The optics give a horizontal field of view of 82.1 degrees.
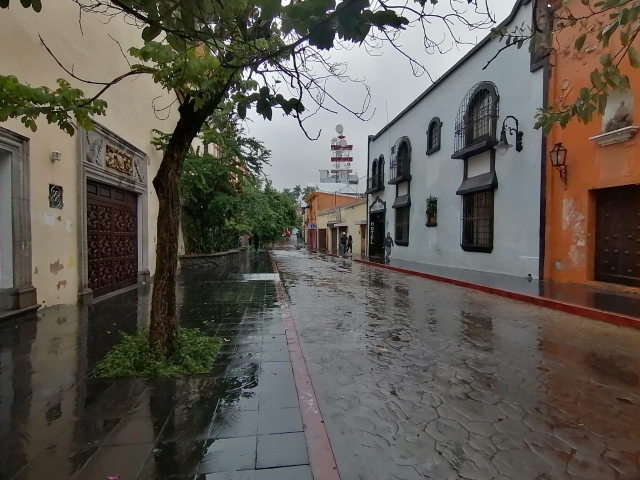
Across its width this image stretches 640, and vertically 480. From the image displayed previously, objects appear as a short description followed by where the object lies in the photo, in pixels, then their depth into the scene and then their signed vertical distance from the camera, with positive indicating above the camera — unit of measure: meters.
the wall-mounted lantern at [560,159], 9.91 +1.98
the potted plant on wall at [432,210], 16.77 +1.05
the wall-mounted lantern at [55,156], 6.69 +1.44
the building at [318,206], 41.74 +3.54
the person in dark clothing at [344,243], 28.97 -0.75
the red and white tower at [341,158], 54.72 +11.59
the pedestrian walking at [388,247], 20.19 -0.77
